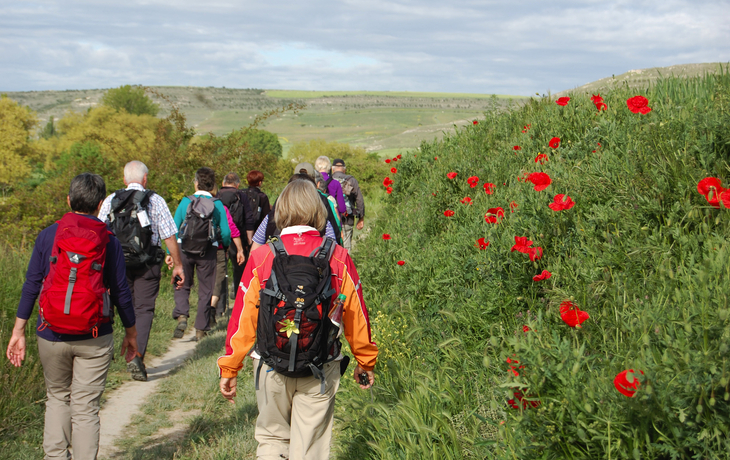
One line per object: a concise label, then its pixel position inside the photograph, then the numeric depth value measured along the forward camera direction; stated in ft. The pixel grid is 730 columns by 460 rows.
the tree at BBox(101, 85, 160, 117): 383.65
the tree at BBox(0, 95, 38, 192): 200.95
